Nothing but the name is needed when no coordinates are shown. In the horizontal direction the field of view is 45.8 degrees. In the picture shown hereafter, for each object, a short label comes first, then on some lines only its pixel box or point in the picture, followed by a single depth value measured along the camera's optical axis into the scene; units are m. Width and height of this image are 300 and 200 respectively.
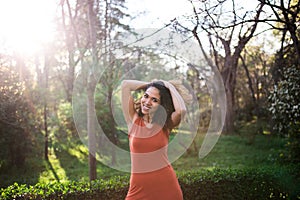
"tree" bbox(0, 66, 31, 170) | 7.24
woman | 2.70
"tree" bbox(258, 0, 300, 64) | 5.32
